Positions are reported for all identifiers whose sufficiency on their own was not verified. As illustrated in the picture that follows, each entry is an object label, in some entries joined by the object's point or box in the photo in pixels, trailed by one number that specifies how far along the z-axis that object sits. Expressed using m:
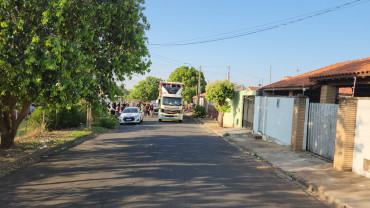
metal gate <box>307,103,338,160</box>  9.99
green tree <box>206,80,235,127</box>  24.70
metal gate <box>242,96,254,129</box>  21.22
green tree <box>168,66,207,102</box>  69.94
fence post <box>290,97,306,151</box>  12.01
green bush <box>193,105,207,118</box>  37.72
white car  25.19
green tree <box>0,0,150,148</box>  7.29
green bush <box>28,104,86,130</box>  15.84
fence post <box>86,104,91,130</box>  18.51
